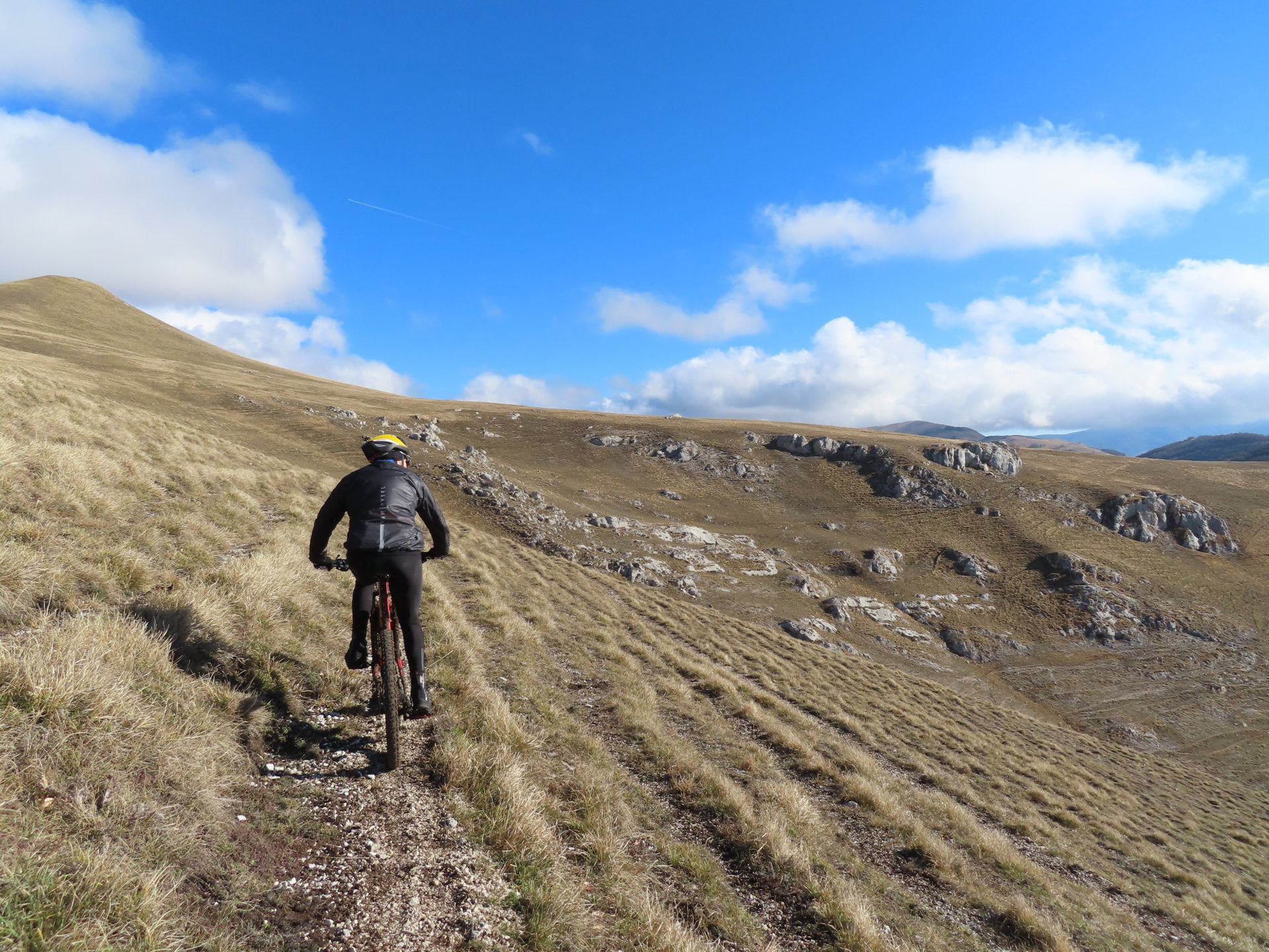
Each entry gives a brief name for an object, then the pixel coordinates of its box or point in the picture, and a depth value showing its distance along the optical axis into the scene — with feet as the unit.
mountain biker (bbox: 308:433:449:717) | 17.99
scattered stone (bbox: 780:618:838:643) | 111.96
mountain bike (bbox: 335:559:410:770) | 17.19
